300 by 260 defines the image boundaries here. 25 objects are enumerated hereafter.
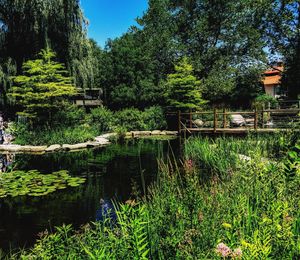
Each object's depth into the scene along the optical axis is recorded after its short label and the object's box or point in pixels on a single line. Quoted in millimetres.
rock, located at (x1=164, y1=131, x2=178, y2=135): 17016
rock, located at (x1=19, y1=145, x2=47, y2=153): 11695
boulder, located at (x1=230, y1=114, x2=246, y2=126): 16453
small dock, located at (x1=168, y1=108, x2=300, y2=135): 13070
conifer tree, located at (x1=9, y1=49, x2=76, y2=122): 13188
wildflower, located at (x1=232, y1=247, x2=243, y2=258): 1182
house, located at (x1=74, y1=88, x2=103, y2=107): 24772
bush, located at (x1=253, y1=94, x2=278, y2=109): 21662
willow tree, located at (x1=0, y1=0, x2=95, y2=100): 14250
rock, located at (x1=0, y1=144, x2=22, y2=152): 11542
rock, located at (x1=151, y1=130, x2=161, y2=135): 16922
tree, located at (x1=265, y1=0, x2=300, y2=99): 19422
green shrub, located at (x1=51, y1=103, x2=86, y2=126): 14464
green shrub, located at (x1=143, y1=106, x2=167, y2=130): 18156
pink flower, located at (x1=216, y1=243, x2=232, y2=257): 1170
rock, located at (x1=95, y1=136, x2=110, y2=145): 13532
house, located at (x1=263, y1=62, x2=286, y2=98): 30888
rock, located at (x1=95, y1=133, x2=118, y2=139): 14911
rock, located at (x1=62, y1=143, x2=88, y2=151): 12066
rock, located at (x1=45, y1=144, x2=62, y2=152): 11705
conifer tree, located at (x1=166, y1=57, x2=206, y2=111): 17516
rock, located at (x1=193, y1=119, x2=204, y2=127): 17217
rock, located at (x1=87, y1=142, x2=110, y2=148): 12797
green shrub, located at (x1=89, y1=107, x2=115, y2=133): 16500
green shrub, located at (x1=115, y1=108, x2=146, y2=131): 17453
